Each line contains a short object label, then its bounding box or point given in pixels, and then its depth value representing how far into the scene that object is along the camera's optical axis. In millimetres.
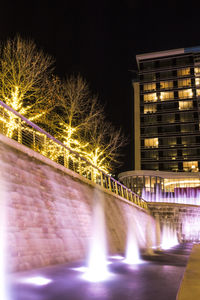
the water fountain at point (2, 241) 6064
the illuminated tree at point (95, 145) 29370
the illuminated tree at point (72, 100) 26006
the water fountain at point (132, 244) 11891
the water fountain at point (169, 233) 31211
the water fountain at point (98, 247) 7441
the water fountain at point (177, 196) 42406
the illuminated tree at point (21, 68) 20422
